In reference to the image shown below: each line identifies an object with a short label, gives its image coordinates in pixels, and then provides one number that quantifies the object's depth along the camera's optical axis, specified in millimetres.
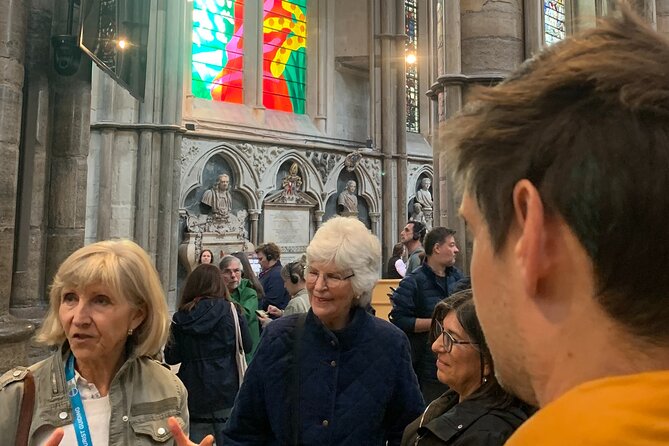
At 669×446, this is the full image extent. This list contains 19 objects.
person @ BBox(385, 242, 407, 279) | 6465
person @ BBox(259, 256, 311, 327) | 3752
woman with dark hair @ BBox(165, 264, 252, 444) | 3217
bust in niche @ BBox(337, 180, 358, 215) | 13094
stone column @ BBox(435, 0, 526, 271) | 4746
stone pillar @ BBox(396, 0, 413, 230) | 13867
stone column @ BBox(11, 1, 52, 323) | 3732
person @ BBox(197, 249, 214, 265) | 7823
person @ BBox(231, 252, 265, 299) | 4683
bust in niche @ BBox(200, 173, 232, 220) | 10914
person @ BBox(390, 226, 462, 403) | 3414
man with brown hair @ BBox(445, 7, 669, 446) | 469
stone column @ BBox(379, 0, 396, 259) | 13711
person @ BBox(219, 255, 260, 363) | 3998
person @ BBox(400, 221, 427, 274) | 5826
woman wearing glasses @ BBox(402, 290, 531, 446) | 1396
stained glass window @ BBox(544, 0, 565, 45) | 13727
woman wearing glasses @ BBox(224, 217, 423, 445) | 1742
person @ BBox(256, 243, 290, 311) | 5219
